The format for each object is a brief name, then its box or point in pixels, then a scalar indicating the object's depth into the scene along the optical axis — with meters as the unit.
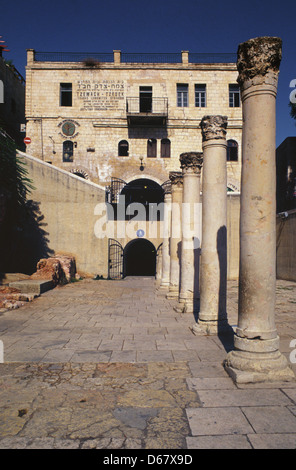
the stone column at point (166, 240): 14.84
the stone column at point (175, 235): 11.98
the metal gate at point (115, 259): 20.55
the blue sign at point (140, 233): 21.59
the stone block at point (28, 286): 12.54
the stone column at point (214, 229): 6.89
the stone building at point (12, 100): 28.67
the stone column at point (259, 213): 4.62
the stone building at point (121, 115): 27.58
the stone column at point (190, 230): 9.39
